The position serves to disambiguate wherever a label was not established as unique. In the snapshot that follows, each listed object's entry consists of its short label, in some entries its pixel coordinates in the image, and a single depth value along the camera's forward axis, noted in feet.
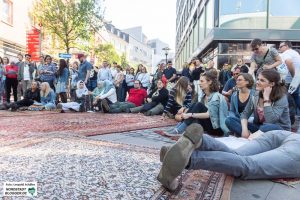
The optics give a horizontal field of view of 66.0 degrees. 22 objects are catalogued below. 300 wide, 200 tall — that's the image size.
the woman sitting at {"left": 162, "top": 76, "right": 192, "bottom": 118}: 18.64
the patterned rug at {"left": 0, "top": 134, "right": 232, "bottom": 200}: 6.42
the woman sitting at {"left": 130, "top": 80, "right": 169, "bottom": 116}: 23.08
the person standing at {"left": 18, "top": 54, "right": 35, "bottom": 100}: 29.61
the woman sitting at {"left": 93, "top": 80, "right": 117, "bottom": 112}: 24.54
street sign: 39.02
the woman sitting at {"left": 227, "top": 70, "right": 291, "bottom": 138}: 10.39
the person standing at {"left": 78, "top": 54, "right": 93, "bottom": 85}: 27.19
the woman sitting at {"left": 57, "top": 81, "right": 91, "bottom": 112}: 24.66
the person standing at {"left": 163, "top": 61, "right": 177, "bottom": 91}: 29.63
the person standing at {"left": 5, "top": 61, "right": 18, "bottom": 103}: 29.27
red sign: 54.46
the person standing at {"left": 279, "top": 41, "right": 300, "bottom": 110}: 15.60
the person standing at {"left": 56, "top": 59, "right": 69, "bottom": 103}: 27.10
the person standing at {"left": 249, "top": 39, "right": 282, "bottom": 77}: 14.75
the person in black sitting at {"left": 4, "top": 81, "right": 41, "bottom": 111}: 25.13
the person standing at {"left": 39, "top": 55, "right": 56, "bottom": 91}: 27.65
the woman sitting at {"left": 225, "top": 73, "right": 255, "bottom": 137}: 13.18
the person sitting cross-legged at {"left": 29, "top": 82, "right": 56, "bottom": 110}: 25.48
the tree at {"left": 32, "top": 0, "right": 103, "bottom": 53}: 53.69
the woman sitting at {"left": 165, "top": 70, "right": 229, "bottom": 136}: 13.30
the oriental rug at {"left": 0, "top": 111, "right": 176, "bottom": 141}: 13.97
